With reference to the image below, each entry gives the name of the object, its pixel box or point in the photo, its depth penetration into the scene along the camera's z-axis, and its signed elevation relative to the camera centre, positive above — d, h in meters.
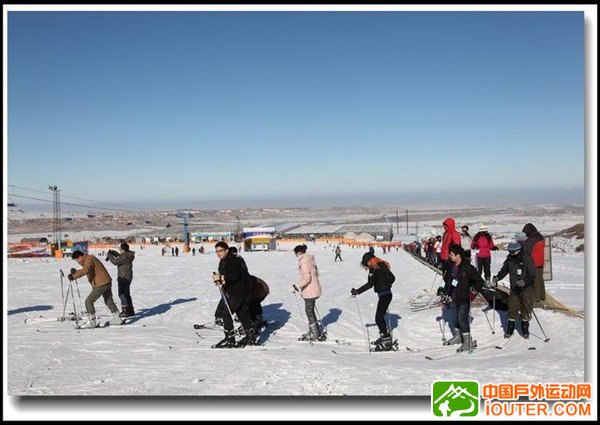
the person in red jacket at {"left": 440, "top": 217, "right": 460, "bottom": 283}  8.59 -0.41
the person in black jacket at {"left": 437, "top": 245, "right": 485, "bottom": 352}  6.71 -1.04
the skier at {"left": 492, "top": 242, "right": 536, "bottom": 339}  7.04 -1.00
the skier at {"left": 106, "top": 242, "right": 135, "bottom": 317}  9.80 -1.19
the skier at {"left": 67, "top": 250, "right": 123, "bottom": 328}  8.34 -1.13
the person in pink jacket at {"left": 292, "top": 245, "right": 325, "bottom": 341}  7.68 -1.06
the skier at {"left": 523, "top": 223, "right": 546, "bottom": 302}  7.58 -0.60
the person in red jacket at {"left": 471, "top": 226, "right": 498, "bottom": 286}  10.22 -0.76
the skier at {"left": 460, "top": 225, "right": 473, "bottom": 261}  11.02 -0.59
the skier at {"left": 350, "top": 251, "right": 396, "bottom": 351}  7.20 -1.07
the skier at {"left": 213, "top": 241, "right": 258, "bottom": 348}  7.18 -1.17
